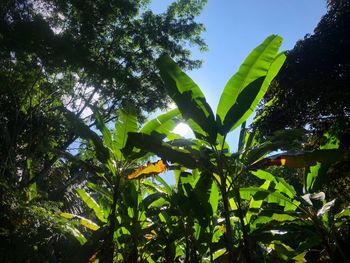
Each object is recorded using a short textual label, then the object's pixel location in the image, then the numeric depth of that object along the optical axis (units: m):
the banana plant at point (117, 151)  4.64
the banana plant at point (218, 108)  3.84
